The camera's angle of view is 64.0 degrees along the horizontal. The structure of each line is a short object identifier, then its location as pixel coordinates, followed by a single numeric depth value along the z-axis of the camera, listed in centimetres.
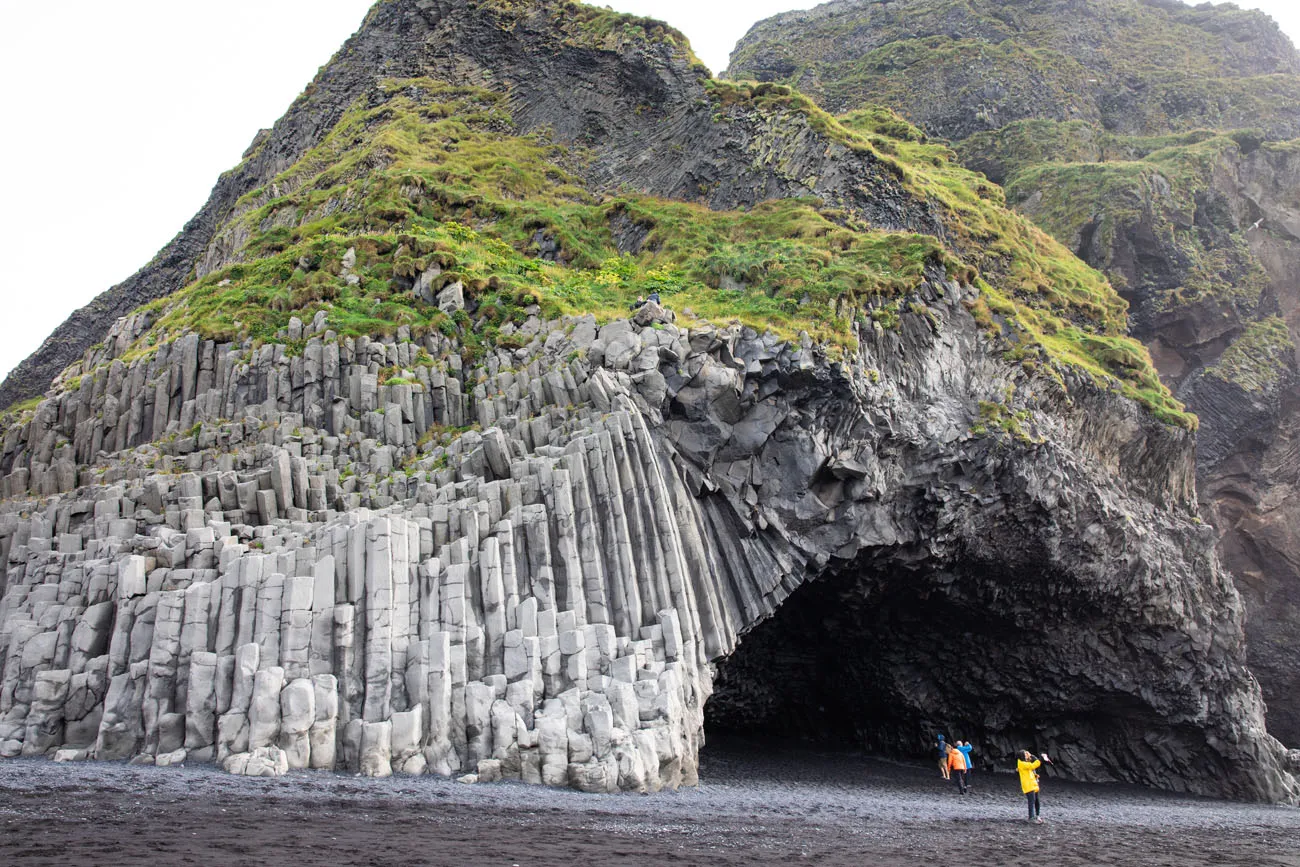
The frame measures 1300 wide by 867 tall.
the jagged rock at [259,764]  1591
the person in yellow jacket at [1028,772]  1942
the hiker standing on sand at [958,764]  2552
